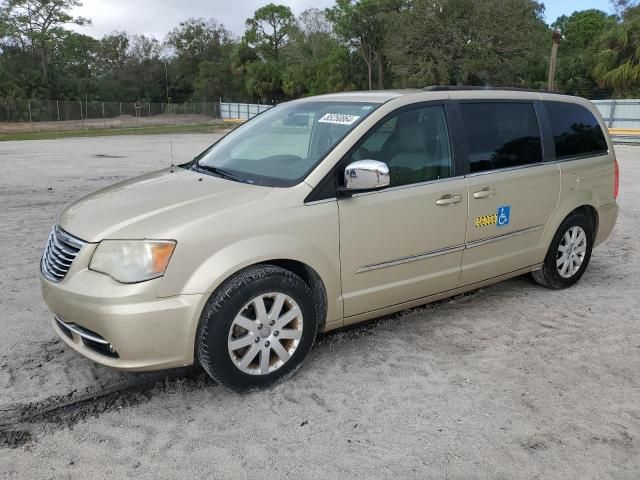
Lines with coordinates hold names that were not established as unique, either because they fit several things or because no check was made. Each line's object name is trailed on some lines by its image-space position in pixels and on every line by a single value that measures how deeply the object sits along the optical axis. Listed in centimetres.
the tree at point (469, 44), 4584
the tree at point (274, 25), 7369
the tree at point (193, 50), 7681
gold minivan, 313
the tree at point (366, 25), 6047
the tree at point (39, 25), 5772
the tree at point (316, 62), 6266
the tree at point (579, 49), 4070
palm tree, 3197
